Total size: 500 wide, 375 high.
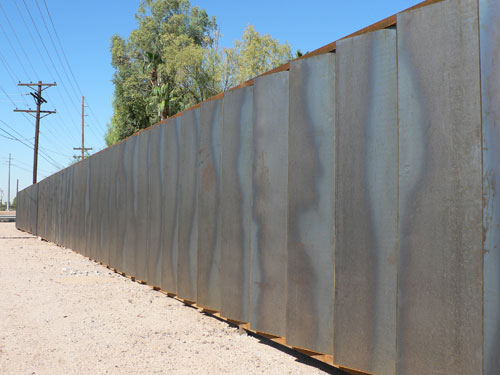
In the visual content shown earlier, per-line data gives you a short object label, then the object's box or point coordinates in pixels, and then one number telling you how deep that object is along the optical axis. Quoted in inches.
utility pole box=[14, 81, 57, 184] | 1309.1
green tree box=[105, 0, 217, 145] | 1293.1
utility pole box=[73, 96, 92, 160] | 1984.5
